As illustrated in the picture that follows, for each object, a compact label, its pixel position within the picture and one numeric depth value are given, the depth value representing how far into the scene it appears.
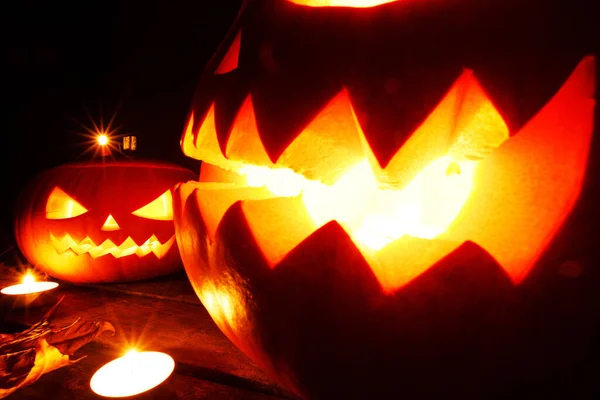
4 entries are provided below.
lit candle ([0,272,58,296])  0.34
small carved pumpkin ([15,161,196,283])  0.40
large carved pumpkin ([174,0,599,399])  0.15
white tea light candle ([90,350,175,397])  0.20
